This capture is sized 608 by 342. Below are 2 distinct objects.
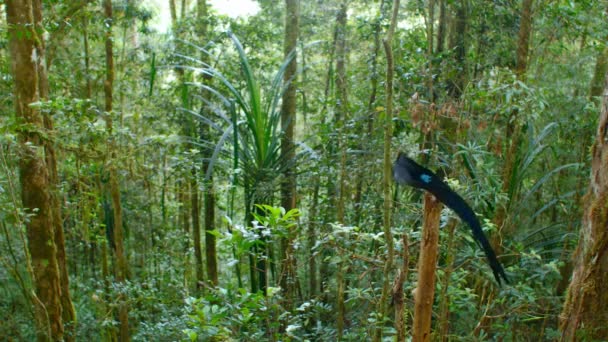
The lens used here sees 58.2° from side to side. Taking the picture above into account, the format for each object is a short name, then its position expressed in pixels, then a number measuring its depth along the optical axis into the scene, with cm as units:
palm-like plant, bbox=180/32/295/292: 447
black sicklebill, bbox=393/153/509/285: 196
